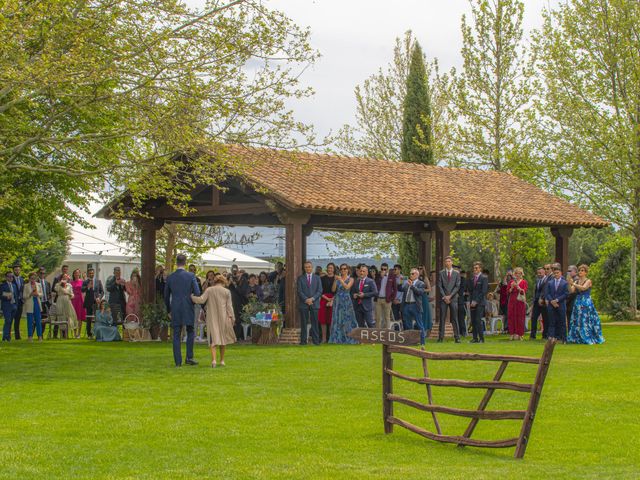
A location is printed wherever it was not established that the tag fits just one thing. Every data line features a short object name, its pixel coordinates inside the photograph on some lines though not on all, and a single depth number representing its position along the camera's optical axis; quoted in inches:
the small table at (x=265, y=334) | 929.5
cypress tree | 1608.0
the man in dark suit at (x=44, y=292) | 1035.9
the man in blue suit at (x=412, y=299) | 857.5
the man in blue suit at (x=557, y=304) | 899.4
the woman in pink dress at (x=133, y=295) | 1006.4
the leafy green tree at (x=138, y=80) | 647.1
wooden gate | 352.2
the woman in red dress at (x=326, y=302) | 950.4
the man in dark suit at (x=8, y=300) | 971.9
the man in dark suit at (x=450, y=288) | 901.2
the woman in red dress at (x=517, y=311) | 973.2
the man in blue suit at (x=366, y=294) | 917.8
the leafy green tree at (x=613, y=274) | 1519.4
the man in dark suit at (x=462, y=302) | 951.6
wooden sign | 402.0
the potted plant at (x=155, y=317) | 970.7
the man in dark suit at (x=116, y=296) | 1000.9
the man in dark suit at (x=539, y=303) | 932.6
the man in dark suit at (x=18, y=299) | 990.4
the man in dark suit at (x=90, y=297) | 1064.8
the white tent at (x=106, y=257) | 1480.1
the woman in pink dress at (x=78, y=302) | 1072.8
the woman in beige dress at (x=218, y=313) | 677.9
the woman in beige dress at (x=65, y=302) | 1016.2
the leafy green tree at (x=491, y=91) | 1592.0
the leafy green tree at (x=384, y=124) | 1795.0
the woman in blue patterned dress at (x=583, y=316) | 897.5
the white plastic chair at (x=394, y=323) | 973.7
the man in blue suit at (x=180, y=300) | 684.1
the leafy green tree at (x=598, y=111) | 1425.9
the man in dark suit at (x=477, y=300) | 917.2
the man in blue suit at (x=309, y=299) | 896.9
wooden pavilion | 922.7
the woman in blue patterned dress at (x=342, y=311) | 917.2
